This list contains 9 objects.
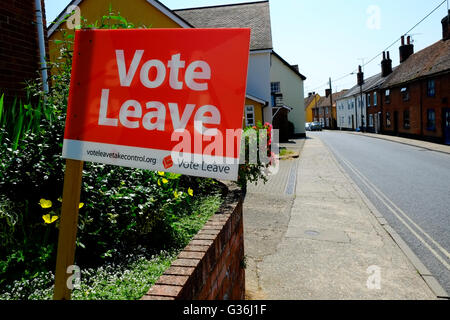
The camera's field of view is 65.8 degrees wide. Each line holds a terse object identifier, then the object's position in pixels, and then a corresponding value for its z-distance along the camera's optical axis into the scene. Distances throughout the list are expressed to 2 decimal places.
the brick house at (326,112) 70.06
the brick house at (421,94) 25.85
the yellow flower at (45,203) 2.28
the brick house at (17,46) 4.94
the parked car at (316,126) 63.97
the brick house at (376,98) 41.84
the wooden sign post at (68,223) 1.62
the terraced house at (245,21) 17.53
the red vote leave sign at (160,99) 1.52
